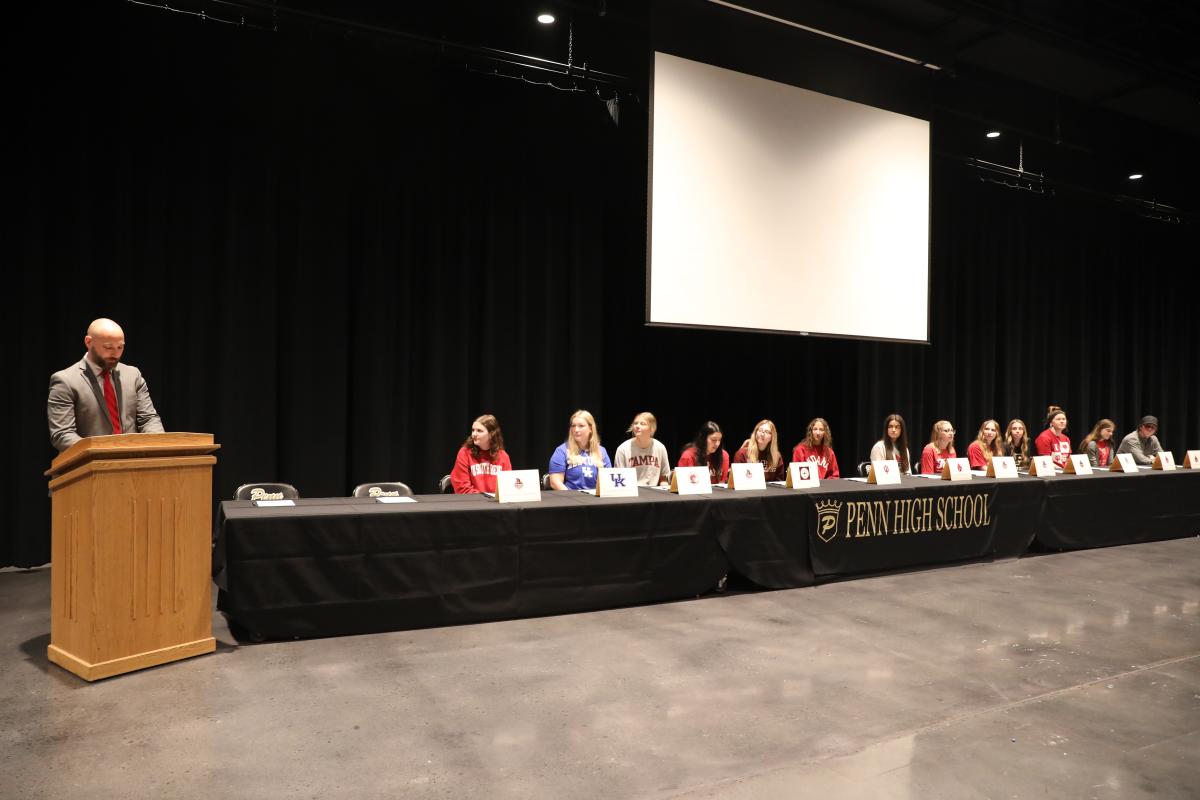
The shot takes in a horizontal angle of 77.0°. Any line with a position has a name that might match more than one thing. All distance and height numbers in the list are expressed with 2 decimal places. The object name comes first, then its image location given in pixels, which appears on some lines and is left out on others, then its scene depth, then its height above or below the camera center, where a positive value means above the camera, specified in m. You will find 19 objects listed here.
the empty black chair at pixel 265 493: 3.62 -0.41
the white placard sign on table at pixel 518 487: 3.34 -0.33
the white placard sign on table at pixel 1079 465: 5.40 -0.33
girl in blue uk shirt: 4.21 -0.25
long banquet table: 2.93 -0.62
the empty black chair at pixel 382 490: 3.69 -0.40
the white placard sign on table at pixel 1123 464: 5.56 -0.33
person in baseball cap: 6.33 -0.20
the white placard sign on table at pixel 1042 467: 5.14 -0.33
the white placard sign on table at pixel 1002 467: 4.89 -0.32
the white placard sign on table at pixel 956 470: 4.70 -0.33
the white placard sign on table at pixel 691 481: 3.79 -0.34
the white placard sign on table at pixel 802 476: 4.12 -0.33
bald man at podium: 3.03 +0.05
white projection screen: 5.02 +1.49
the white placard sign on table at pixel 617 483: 3.59 -0.33
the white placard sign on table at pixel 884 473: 4.36 -0.33
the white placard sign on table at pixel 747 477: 4.06 -0.33
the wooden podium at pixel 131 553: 2.48 -0.49
